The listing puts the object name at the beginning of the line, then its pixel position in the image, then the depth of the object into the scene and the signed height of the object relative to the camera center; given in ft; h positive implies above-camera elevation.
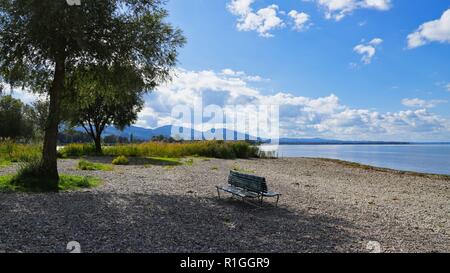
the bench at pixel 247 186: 33.85 -3.88
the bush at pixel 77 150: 102.09 -2.30
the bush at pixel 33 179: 37.73 -3.83
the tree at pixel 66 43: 35.12 +9.63
